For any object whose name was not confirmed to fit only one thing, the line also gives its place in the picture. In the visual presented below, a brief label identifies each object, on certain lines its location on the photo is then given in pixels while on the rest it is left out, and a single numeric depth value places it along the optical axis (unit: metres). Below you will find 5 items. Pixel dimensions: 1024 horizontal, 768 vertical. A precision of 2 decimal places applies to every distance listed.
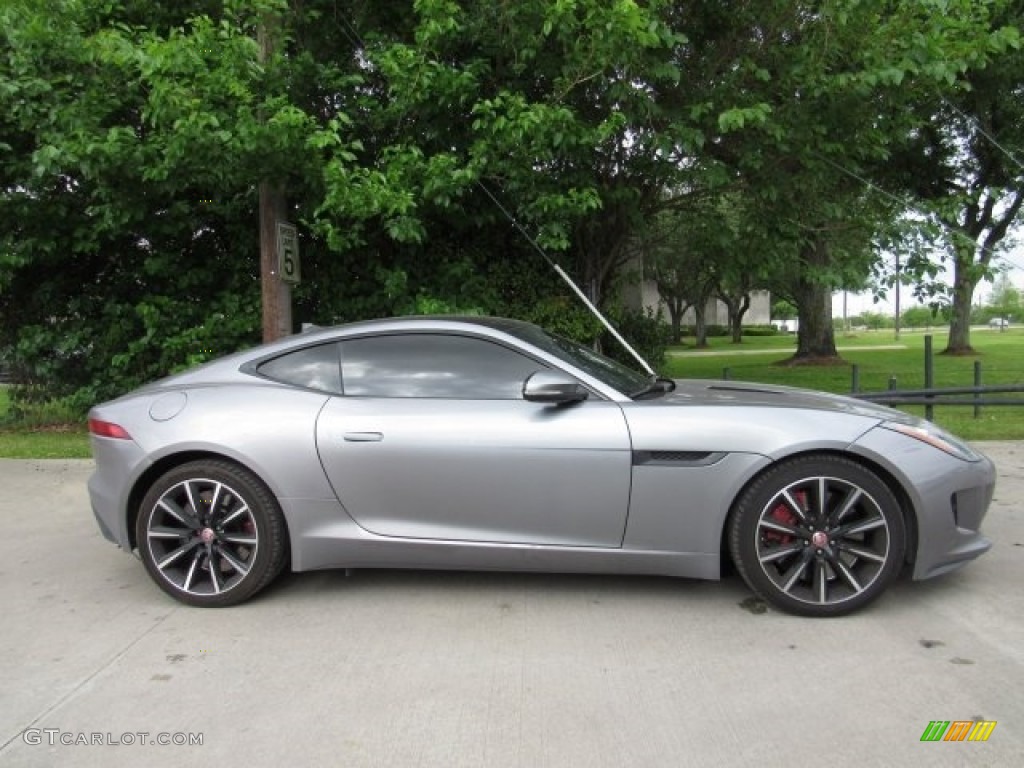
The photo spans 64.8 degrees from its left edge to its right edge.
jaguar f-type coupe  3.78
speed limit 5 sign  8.00
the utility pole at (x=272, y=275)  8.04
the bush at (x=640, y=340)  10.86
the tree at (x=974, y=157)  8.15
